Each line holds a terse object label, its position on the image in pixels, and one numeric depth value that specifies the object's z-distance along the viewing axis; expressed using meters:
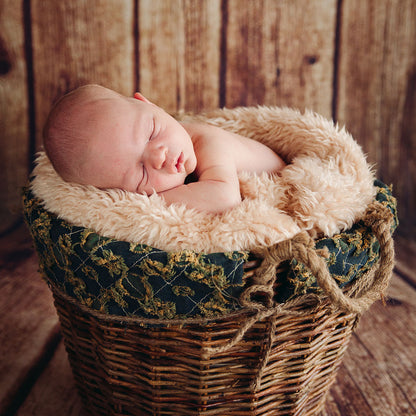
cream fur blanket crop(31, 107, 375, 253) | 0.65
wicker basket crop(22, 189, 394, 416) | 0.61
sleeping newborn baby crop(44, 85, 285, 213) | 0.78
